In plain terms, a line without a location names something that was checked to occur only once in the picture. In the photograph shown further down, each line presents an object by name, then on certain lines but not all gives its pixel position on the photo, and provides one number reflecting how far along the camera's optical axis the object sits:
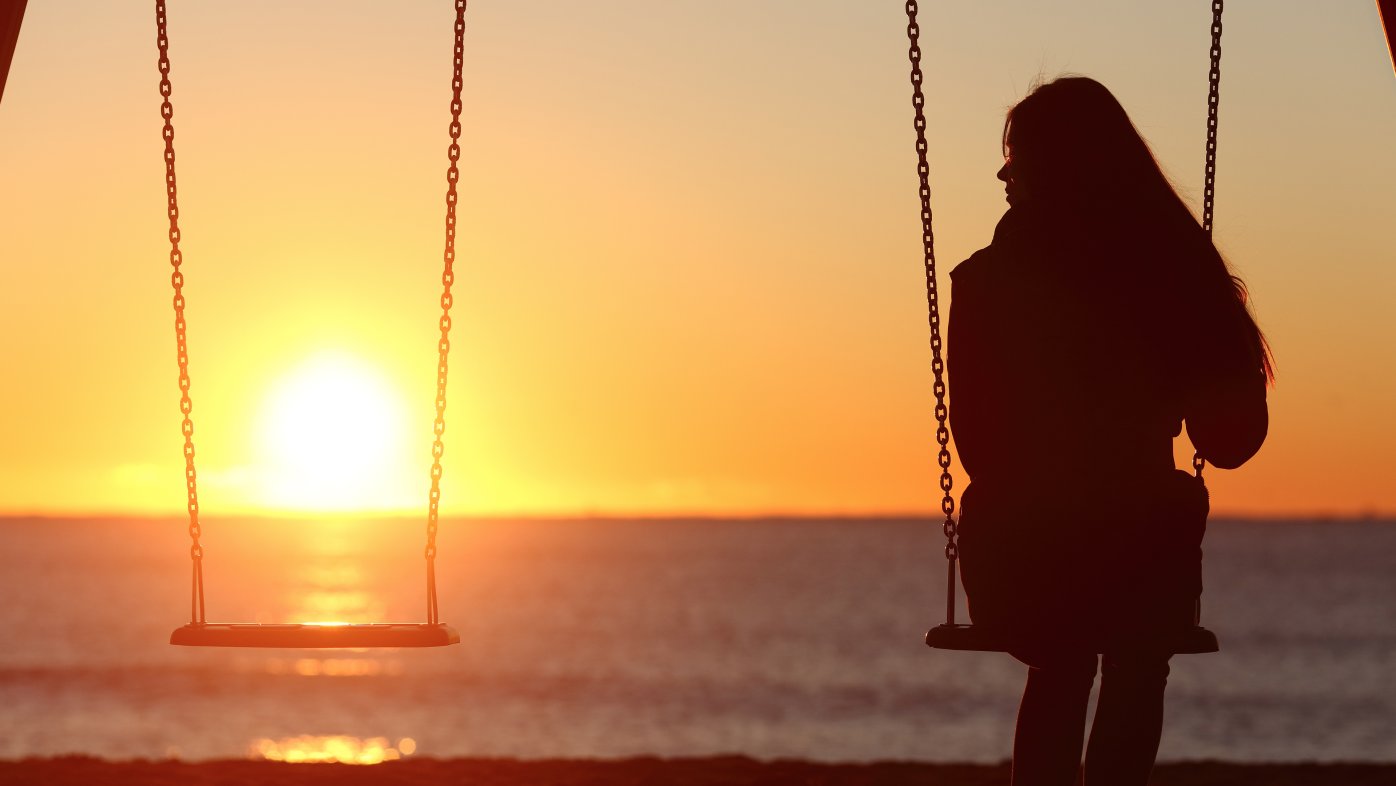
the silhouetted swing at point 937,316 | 9.69
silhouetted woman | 8.80
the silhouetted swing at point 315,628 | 11.33
